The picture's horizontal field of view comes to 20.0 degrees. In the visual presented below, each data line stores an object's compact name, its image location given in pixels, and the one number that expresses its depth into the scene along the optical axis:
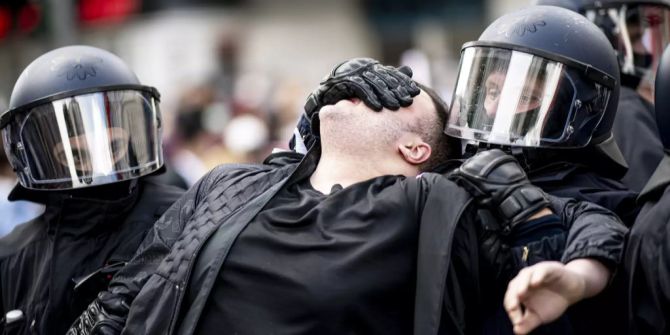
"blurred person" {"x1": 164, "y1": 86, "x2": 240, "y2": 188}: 15.97
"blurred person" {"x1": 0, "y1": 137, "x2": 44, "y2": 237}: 12.16
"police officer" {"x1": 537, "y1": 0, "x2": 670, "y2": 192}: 8.25
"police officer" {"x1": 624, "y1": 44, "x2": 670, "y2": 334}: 5.06
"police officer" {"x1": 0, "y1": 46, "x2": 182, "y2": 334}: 6.99
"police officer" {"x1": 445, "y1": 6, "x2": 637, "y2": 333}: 6.15
